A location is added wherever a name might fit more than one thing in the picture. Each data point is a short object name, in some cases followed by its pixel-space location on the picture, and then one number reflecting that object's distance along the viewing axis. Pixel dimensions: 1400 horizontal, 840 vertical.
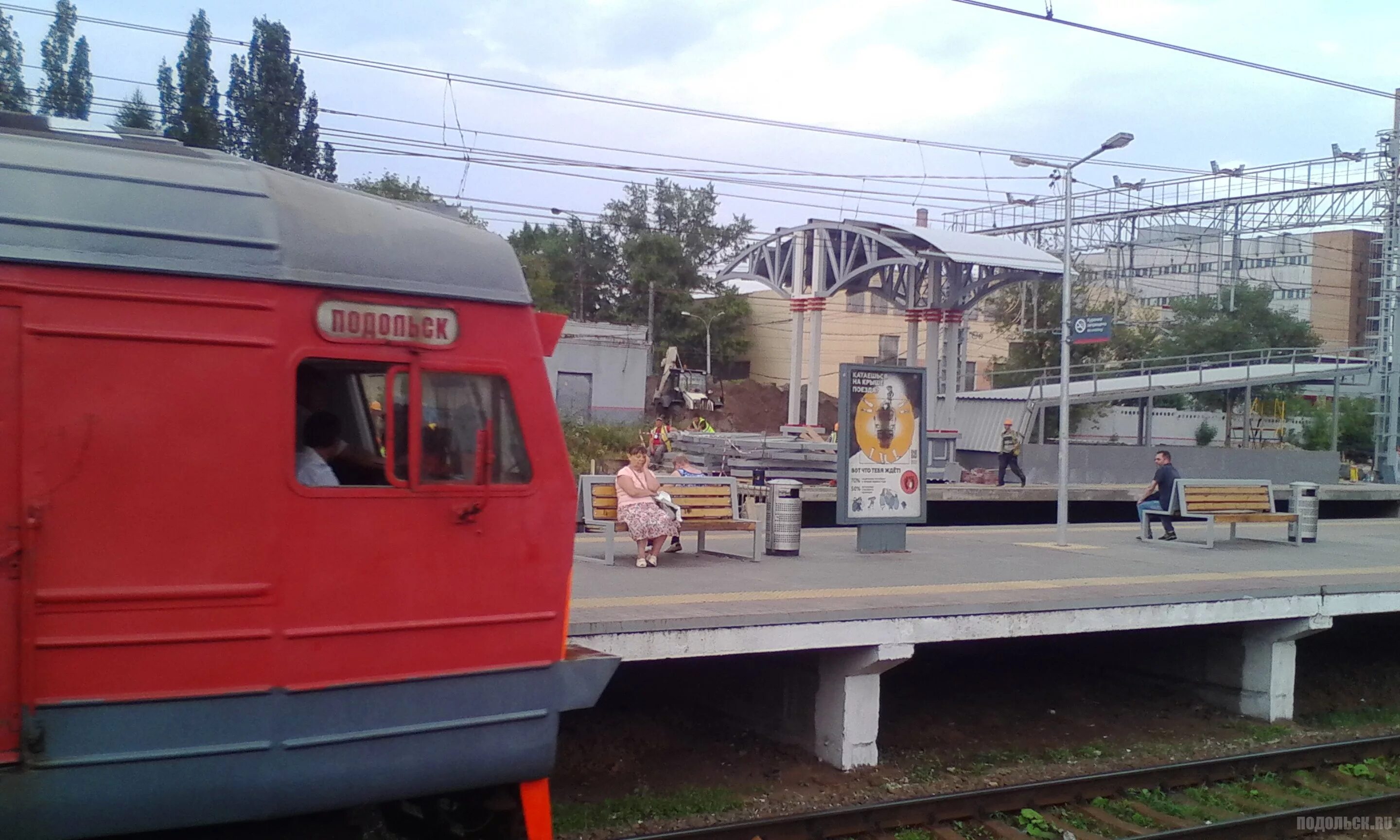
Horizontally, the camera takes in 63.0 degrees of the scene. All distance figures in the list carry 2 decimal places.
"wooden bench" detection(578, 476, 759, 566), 10.99
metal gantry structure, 31.02
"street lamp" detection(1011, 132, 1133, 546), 14.98
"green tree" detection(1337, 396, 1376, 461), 45.50
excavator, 42.69
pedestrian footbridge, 32.62
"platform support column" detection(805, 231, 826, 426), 30.50
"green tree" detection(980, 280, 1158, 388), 44.91
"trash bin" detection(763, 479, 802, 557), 12.16
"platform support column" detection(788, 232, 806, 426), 30.92
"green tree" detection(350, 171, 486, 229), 38.97
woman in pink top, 10.71
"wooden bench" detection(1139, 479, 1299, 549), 14.71
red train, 4.32
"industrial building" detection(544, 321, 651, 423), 40.59
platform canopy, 28.61
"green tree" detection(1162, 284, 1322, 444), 46.66
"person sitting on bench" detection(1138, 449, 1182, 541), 15.53
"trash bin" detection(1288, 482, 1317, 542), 16.25
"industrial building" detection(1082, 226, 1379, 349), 62.97
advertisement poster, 12.48
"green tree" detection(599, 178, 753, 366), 58.97
